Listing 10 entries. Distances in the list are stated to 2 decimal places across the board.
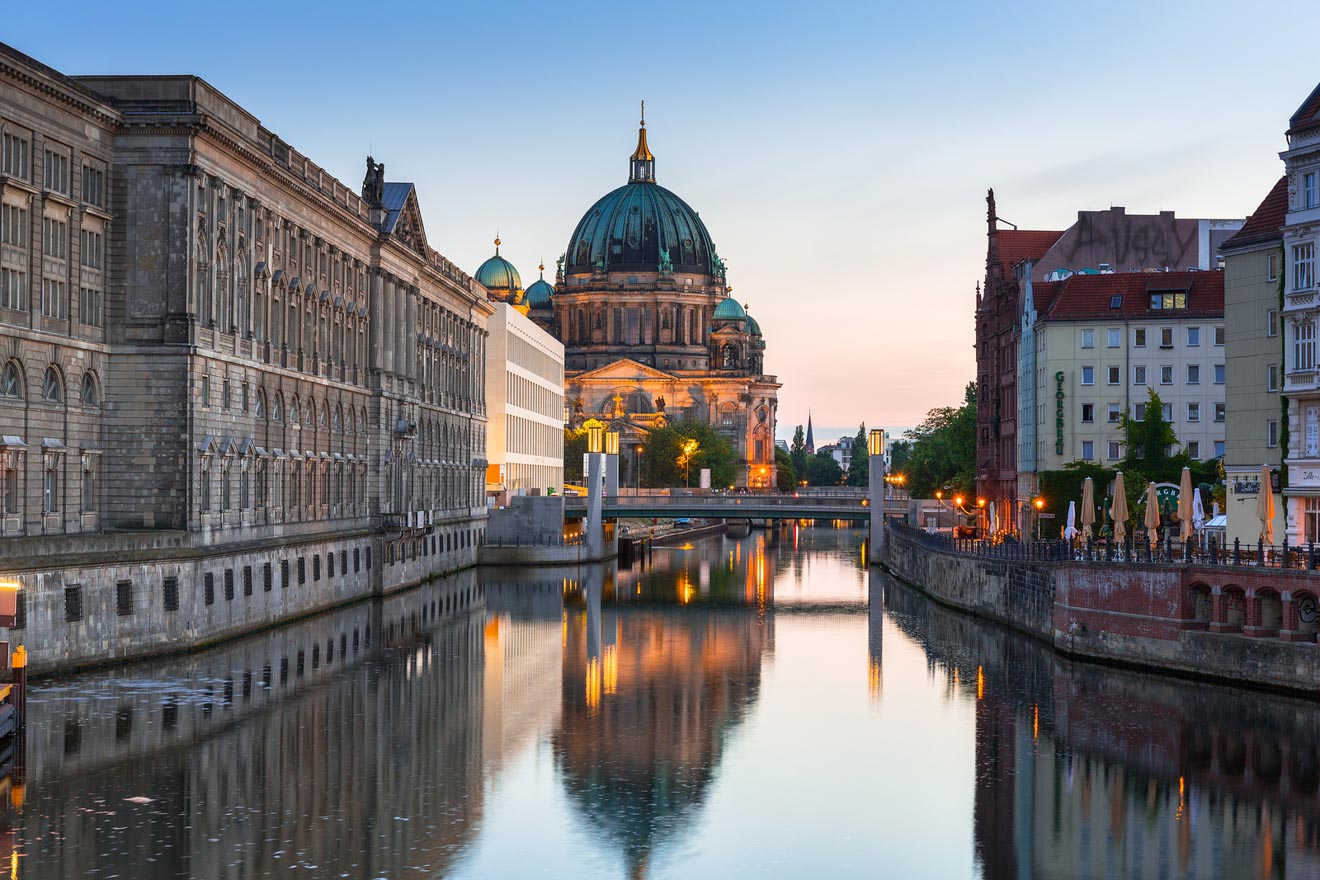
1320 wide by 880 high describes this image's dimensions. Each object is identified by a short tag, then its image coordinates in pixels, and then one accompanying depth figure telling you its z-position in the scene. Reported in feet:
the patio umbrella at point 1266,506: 183.73
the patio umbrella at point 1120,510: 218.59
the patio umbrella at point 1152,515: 209.53
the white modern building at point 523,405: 438.81
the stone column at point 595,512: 408.67
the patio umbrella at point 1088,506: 231.09
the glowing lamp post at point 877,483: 406.41
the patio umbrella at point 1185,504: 201.64
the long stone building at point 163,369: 180.55
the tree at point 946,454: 483.10
